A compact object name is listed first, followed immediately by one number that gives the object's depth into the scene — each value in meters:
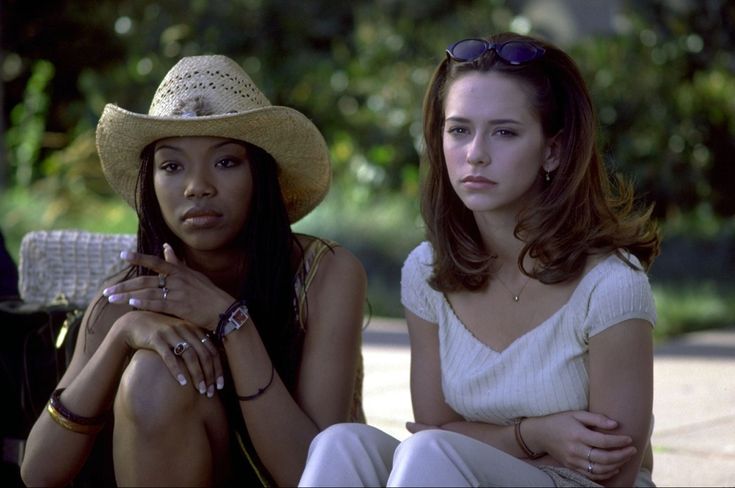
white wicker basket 7.71
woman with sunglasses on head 5.41
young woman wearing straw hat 5.77
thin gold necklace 5.92
